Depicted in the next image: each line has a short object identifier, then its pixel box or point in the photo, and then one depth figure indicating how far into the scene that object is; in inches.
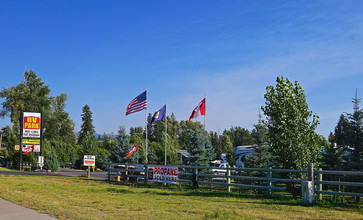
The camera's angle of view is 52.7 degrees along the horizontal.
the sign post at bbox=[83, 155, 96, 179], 1032.2
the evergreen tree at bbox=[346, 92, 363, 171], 639.1
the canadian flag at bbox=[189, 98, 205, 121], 1108.5
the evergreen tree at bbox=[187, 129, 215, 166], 1064.8
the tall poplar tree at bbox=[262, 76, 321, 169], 625.9
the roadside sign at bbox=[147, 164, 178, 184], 753.6
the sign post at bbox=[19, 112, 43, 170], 1603.1
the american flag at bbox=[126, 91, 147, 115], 1121.4
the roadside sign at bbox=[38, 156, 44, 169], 1562.5
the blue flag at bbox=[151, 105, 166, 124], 1157.1
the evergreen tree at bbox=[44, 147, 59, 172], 1742.1
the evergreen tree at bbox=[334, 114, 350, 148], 668.1
